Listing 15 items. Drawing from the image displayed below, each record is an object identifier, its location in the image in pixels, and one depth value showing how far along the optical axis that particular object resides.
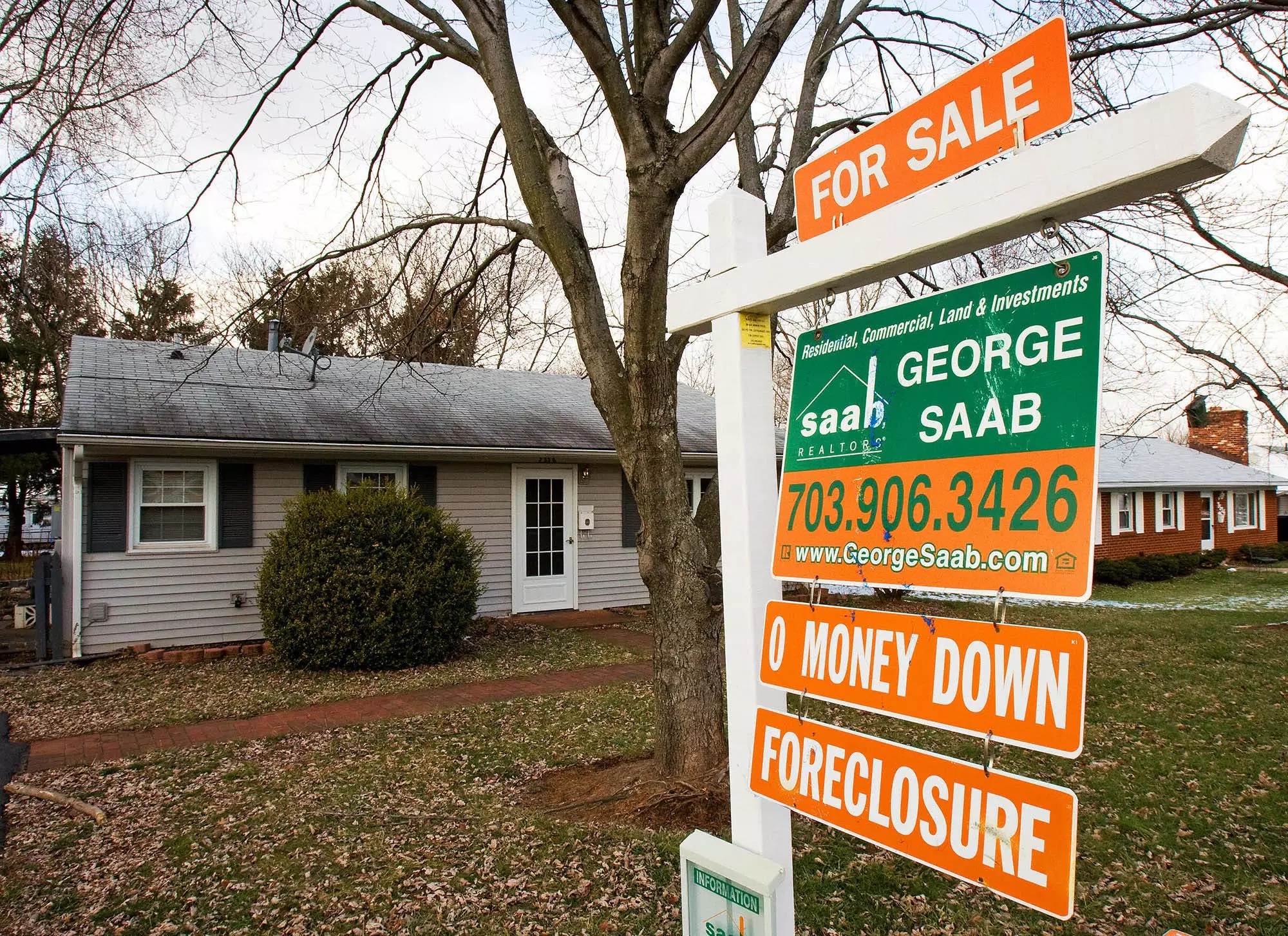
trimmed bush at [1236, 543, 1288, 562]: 26.23
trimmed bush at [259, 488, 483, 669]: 8.51
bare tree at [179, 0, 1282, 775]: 4.36
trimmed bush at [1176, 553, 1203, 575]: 21.89
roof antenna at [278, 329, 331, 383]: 11.82
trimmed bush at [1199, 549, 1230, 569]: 23.36
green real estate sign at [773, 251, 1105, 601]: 1.53
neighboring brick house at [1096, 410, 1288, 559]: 23.02
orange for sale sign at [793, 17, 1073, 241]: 1.70
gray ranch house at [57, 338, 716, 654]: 9.44
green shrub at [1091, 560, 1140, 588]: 19.64
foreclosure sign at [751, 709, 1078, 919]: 1.50
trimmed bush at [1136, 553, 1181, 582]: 20.50
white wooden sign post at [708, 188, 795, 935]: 2.19
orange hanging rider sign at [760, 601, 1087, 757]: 1.50
